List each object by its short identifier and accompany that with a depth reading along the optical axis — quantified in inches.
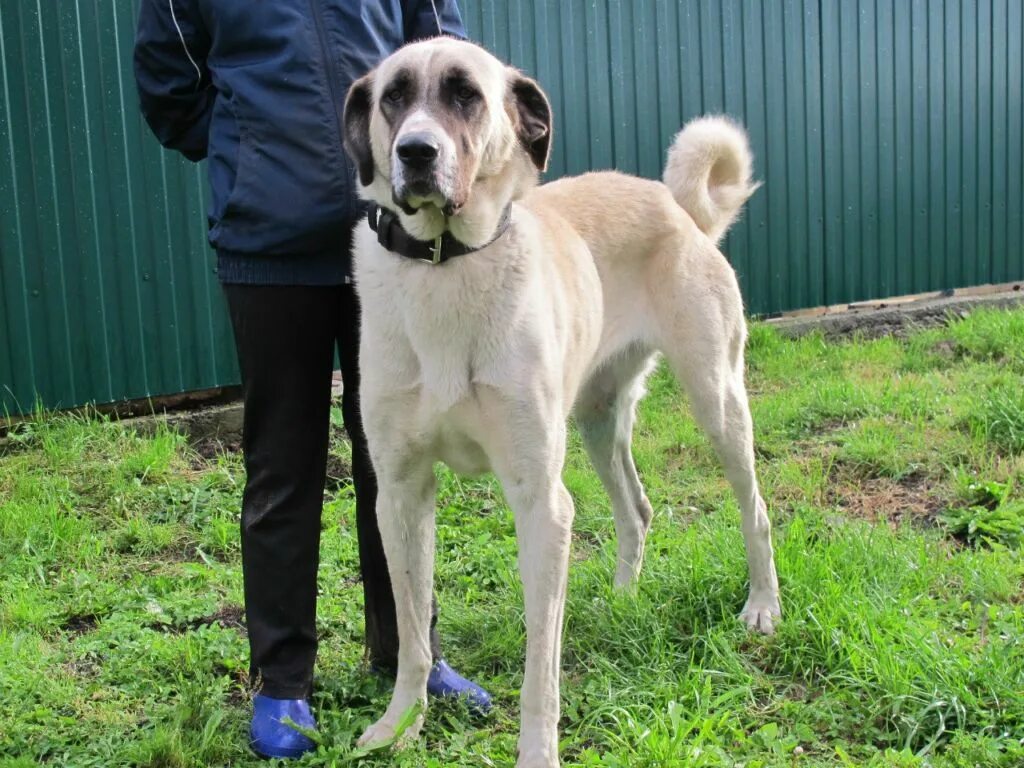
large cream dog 99.5
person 105.3
